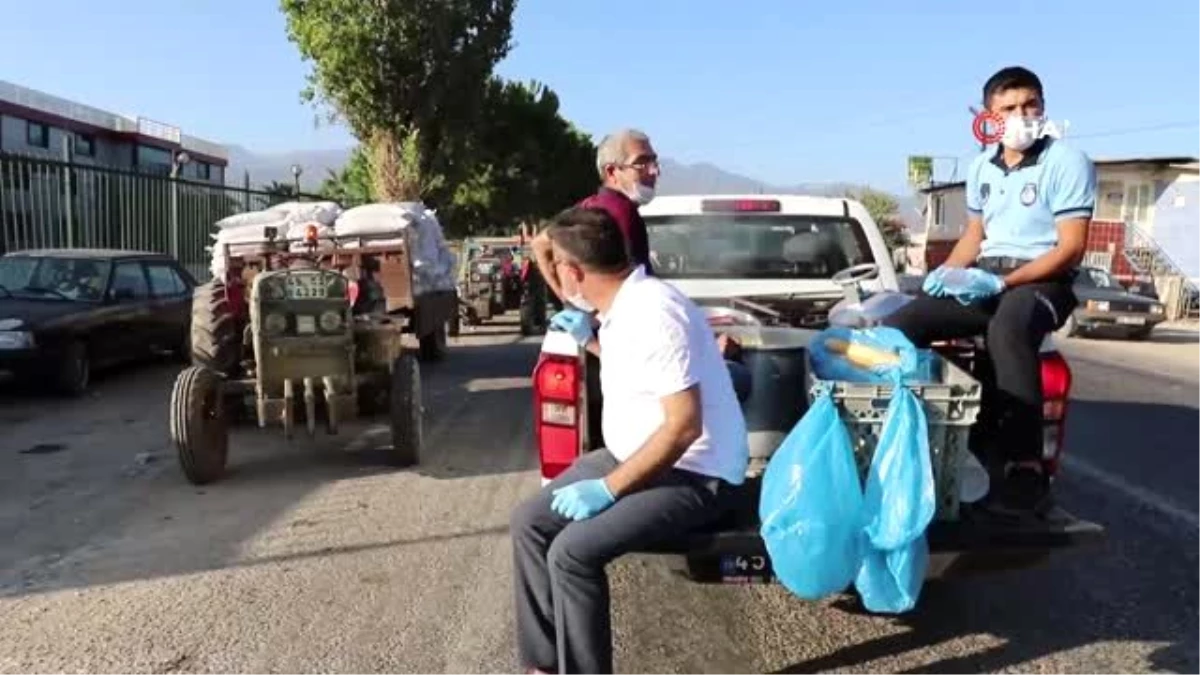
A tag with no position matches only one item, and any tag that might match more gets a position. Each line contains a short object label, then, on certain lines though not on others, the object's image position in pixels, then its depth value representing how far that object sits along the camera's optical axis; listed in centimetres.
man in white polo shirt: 333
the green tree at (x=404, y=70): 2525
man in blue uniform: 416
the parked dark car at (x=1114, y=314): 2072
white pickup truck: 374
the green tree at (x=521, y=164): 3578
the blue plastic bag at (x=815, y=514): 349
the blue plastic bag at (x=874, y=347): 390
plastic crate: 368
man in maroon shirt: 494
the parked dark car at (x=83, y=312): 1058
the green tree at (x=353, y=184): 2967
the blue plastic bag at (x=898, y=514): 350
